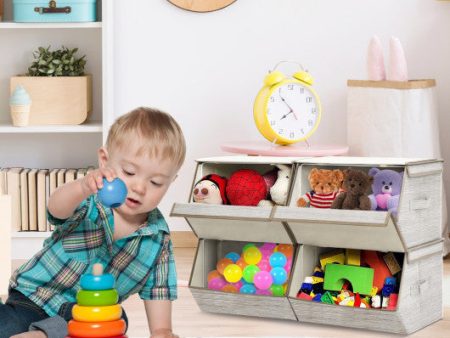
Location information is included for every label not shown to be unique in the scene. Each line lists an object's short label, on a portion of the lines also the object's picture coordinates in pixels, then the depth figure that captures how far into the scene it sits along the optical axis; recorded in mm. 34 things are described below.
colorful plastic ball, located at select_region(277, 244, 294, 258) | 2562
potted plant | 3451
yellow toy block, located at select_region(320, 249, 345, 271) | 2543
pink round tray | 2928
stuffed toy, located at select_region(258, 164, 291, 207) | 2594
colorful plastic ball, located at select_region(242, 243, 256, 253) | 2619
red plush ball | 2604
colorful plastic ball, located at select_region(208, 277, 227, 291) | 2633
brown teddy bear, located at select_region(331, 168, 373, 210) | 2459
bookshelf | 3631
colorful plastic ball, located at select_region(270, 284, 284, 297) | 2547
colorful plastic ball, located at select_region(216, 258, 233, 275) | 2633
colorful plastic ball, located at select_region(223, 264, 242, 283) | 2594
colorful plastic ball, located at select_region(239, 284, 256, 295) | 2584
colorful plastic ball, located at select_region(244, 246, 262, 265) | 2592
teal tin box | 3402
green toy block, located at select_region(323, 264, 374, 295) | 2441
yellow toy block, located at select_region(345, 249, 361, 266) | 2498
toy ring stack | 1491
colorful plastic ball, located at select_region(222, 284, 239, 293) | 2615
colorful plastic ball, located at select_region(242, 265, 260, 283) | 2576
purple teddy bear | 2412
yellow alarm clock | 3047
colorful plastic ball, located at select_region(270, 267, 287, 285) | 2545
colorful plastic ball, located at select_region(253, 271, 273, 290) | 2553
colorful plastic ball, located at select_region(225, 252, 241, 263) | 2643
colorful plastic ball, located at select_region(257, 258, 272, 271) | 2584
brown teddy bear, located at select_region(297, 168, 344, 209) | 2518
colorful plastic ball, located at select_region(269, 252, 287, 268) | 2553
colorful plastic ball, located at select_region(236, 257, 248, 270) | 2611
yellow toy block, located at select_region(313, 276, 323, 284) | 2521
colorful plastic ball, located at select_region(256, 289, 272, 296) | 2561
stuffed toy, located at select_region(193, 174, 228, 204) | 2609
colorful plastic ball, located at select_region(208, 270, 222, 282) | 2647
